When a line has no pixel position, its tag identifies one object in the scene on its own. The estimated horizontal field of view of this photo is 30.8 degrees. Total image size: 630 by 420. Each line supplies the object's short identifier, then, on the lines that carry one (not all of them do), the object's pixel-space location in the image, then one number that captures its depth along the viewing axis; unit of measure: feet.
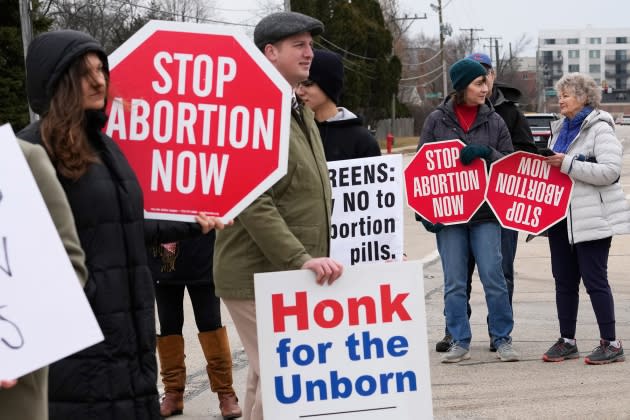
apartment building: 628.69
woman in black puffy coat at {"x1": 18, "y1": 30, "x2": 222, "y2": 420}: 10.62
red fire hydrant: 172.52
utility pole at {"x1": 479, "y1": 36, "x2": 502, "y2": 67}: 345.27
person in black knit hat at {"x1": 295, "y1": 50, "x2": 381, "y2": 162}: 17.48
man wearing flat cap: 14.16
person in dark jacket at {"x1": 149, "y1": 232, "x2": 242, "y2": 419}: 19.66
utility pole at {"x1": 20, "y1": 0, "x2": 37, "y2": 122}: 83.76
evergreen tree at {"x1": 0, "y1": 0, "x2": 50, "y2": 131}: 106.63
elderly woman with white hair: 23.09
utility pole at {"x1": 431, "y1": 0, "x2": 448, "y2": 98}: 230.07
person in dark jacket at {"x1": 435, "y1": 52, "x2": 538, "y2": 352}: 25.00
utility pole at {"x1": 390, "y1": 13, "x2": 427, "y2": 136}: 228.84
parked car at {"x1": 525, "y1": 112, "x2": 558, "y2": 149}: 113.79
